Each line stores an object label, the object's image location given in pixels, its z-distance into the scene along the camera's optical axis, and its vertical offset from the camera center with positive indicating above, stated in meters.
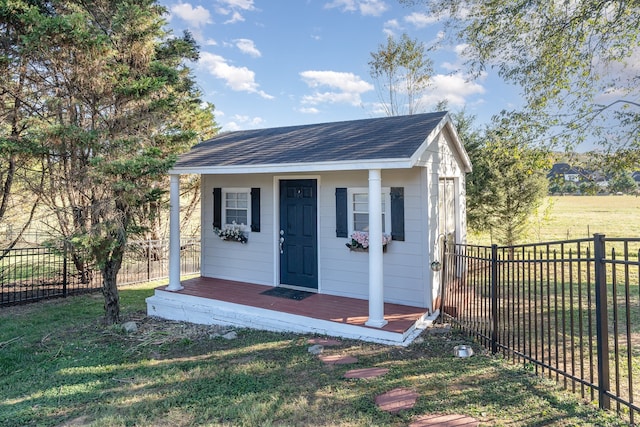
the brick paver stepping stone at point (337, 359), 4.35 -1.79
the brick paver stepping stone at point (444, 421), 2.98 -1.75
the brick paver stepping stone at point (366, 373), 3.96 -1.78
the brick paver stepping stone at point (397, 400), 3.29 -1.77
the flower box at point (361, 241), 6.13 -0.46
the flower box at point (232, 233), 7.52 -0.37
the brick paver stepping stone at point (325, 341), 4.95 -1.78
